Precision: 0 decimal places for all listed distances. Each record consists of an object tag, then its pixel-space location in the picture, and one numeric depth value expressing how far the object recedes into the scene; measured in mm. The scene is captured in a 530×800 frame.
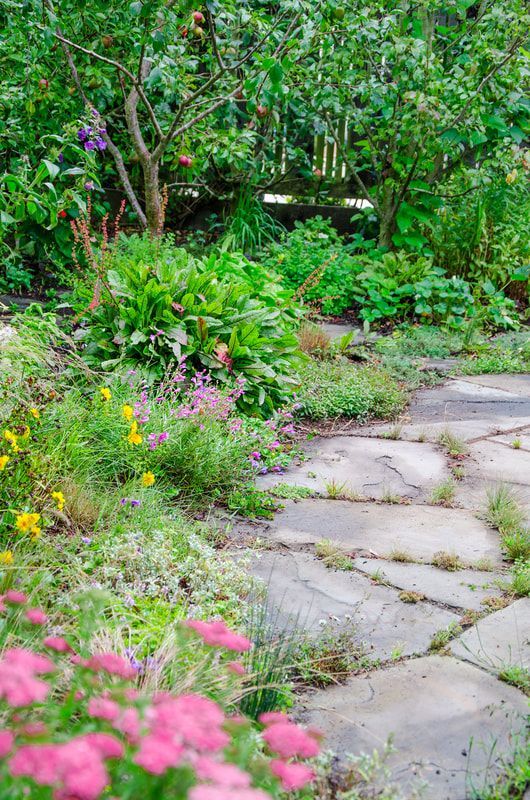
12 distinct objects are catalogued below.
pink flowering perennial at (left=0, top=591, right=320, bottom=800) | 831
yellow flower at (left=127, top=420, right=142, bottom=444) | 2930
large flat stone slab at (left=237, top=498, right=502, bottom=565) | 2889
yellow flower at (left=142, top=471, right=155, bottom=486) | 2838
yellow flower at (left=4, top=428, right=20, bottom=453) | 2514
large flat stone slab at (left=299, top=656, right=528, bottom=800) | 1654
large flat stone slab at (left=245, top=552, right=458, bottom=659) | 2251
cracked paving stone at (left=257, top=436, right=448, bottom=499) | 3547
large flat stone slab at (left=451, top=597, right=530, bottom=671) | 2089
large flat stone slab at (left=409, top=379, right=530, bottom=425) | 4648
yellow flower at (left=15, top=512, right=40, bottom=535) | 2126
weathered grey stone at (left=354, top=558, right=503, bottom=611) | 2490
